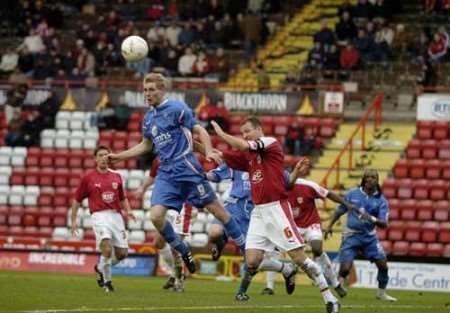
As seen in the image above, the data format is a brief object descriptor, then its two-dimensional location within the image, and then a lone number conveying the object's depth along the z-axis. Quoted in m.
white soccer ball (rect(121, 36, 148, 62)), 22.70
